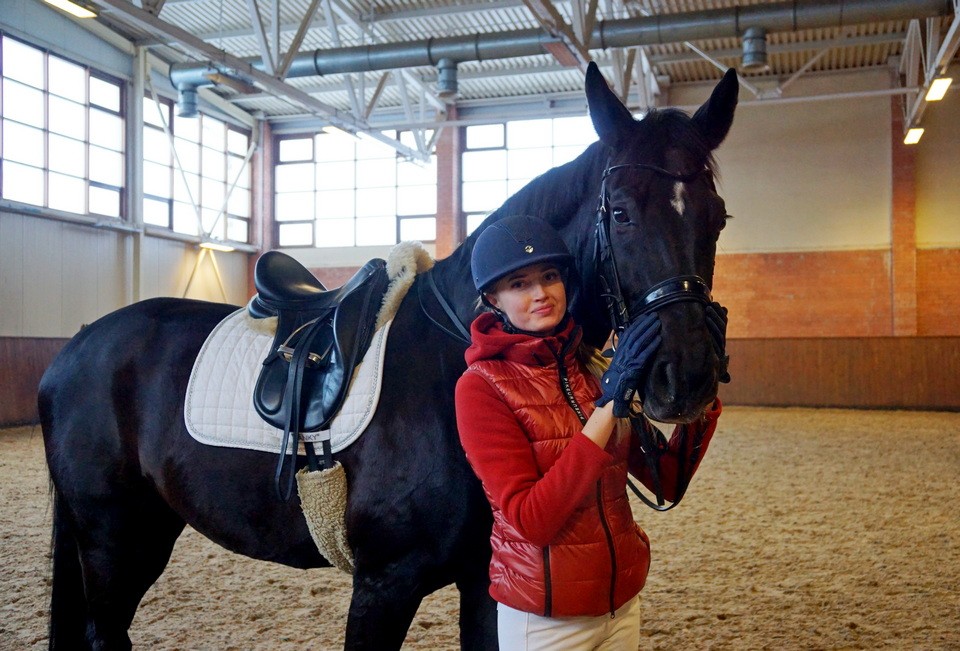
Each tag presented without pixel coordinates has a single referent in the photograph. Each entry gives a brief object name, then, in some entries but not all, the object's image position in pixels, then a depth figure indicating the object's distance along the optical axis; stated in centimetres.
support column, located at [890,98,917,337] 1368
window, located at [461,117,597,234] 1567
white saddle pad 185
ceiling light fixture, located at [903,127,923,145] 1169
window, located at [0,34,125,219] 1186
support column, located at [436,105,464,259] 1619
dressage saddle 188
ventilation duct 847
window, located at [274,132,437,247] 1683
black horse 152
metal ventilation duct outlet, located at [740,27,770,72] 908
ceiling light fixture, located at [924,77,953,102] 884
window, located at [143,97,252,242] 1492
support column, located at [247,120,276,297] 1761
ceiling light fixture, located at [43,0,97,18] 681
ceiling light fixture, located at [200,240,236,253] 1585
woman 135
